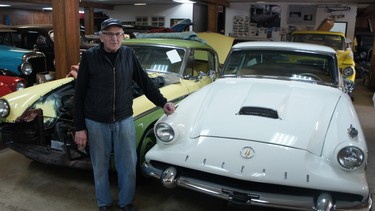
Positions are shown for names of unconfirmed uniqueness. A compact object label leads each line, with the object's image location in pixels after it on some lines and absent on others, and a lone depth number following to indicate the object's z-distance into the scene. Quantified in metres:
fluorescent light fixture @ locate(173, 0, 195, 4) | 14.62
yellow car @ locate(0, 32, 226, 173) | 3.38
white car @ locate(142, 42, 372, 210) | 2.47
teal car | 6.86
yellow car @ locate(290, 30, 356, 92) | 8.74
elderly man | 2.72
